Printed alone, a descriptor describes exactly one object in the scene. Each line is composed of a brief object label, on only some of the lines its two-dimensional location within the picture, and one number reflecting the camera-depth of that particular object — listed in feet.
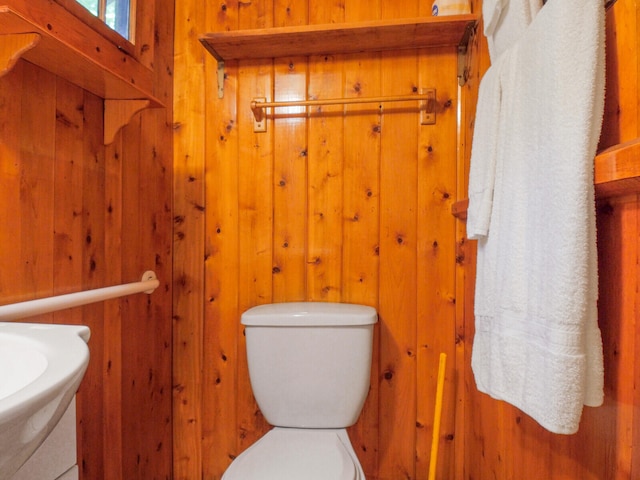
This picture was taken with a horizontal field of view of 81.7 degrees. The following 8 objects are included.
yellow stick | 3.96
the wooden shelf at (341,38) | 3.89
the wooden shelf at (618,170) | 1.67
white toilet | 3.93
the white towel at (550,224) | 1.91
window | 3.10
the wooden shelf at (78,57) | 2.24
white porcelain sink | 1.04
